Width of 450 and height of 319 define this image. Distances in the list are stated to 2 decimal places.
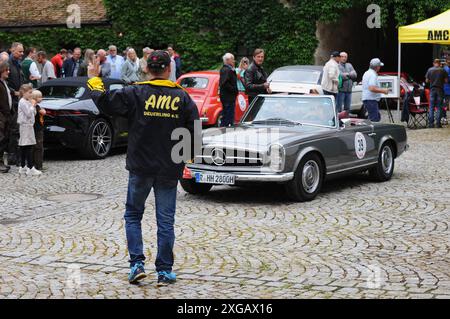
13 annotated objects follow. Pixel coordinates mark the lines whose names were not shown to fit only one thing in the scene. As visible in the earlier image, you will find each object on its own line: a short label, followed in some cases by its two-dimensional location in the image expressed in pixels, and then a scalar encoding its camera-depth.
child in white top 13.70
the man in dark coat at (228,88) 16.77
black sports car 15.29
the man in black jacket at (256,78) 16.45
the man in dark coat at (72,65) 21.72
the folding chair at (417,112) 22.22
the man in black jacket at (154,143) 6.47
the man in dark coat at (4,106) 14.22
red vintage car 19.27
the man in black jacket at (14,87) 14.66
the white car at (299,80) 22.30
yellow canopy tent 20.31
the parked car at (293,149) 10.51
